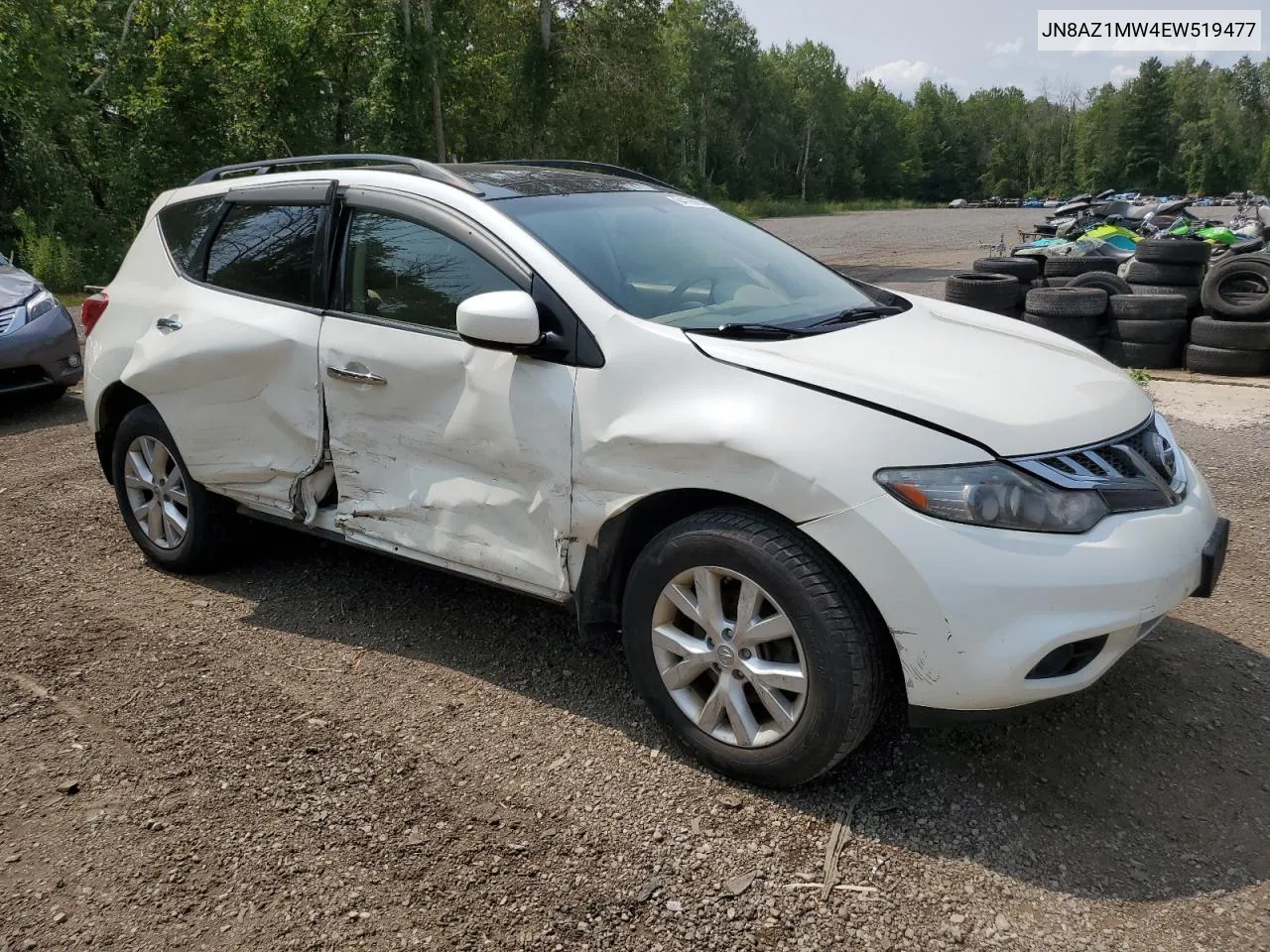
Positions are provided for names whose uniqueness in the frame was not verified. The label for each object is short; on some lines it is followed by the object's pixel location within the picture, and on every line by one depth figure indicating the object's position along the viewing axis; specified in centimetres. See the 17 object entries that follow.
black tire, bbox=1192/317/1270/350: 820
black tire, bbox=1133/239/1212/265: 884
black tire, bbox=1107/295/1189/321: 840
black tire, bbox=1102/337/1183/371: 852
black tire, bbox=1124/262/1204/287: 890
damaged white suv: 255
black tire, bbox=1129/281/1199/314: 877
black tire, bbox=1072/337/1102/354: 846
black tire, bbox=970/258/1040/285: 992
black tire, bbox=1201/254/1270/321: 823
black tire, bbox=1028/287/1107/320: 834
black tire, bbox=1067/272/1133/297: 914
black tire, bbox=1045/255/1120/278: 1012
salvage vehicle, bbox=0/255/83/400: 764
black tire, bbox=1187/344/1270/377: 823
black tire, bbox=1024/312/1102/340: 840
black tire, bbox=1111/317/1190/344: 846
